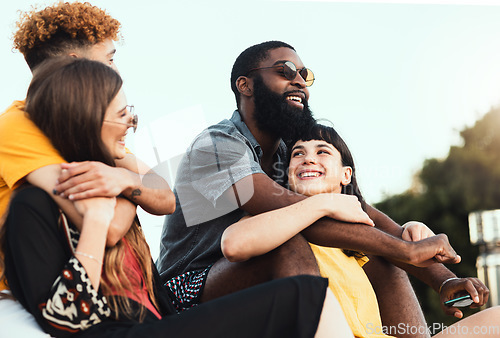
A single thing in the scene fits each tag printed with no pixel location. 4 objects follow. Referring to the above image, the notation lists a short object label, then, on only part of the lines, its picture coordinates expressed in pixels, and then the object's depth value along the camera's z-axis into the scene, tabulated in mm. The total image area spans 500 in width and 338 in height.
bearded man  3279
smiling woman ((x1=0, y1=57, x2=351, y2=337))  2271
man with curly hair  2496
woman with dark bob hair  3100
